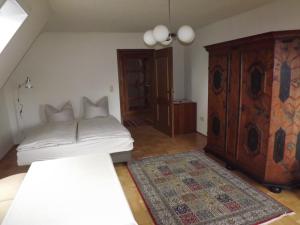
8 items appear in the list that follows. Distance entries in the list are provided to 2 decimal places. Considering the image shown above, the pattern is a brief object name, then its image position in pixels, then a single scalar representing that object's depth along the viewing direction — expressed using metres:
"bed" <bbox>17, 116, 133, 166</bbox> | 2.95
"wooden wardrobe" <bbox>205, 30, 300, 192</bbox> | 2.38
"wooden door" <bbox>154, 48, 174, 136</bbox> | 4.58
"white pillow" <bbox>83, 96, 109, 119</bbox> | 4.67
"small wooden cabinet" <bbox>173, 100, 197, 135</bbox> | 4.94
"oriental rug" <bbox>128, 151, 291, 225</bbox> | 2.20
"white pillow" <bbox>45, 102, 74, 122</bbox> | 4.40
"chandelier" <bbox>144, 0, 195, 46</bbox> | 2.44
